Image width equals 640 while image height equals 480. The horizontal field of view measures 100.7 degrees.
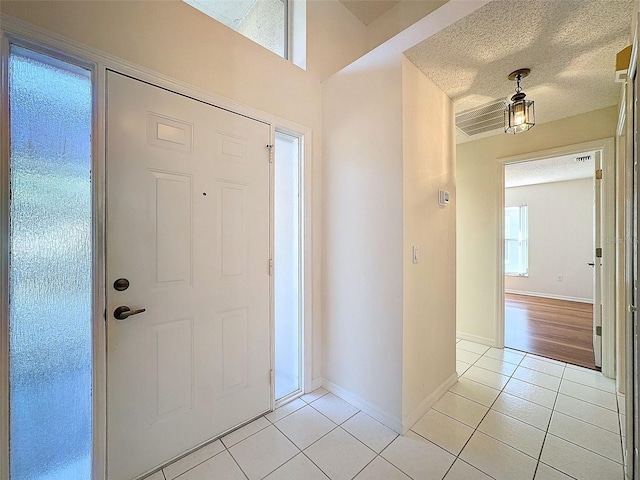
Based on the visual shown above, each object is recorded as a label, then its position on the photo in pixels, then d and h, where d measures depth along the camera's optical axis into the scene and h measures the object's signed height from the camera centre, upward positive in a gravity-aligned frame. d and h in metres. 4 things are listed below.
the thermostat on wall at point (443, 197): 2.12 +0.34
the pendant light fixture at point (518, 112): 1.96 +0.97
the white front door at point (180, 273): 1.35 -0.20
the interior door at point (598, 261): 2.55 -0.22
